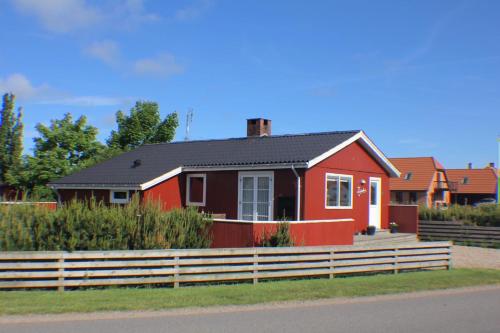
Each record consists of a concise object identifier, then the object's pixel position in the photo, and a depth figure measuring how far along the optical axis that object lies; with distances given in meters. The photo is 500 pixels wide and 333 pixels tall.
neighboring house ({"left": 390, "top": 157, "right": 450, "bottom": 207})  56.19
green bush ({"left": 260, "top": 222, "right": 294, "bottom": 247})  14.56
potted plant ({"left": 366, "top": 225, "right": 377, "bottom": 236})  21.12
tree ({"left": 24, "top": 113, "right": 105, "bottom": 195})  34.34
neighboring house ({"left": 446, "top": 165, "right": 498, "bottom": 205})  66.19
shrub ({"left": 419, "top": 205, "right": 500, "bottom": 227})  25.02
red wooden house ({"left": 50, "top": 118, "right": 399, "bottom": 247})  19.70
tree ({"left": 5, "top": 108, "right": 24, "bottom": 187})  34.69
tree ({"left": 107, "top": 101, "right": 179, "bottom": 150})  39.28
